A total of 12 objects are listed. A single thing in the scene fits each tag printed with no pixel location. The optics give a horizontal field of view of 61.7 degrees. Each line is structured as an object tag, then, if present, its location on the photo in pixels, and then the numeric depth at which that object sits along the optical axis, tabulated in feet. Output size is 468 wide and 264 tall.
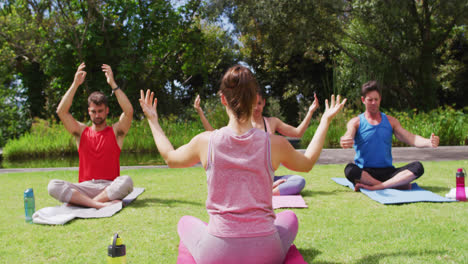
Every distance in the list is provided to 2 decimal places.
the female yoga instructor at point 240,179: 7.04
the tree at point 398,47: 47.21
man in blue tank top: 16.53
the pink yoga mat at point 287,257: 8.05
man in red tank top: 14.55
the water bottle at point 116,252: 7.08
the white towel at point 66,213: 12.82
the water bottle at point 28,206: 13.03
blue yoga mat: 14.58
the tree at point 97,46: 46.91
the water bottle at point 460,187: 14.61
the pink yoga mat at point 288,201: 14.26
